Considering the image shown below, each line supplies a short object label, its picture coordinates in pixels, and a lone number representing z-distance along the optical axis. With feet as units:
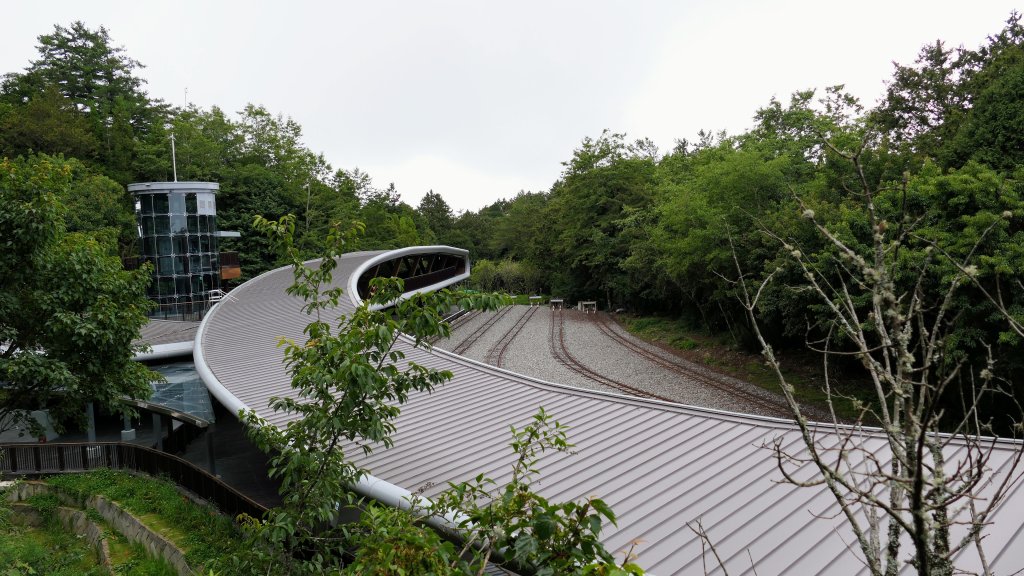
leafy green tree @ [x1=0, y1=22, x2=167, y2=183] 108.68
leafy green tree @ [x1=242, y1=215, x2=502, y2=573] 12.35
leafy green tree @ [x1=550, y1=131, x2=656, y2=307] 111.75
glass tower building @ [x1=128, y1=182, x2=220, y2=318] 73.10
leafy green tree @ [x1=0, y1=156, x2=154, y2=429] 28.78
